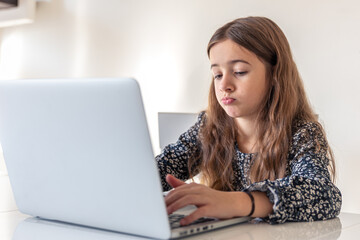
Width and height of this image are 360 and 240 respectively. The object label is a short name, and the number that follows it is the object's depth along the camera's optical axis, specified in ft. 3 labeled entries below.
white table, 2.59
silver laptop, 2.28
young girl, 3.27
